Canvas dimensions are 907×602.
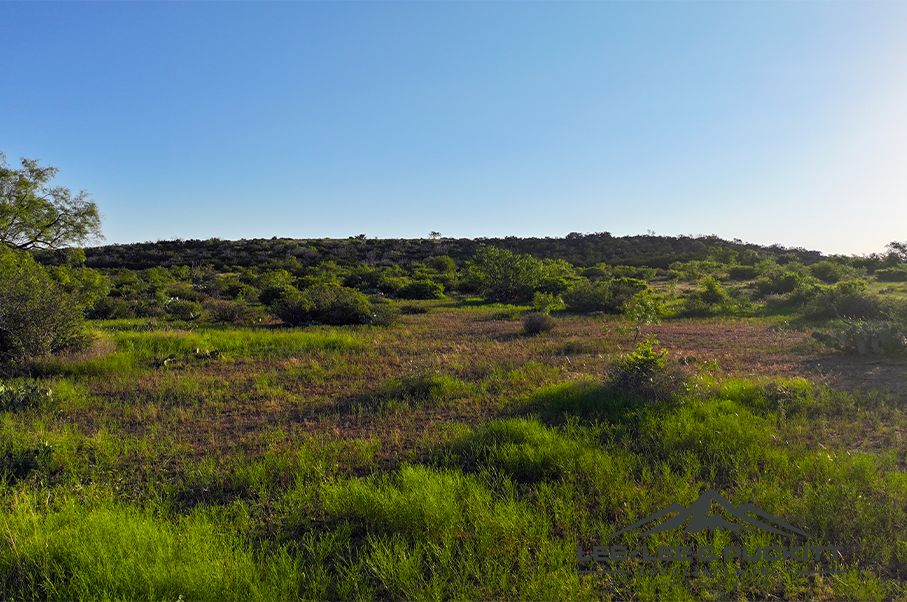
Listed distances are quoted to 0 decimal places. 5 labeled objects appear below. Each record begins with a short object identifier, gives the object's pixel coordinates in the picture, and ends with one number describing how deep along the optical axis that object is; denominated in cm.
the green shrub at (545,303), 1895
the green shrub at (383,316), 1571
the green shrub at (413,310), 1969
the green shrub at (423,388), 699
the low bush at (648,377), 627
